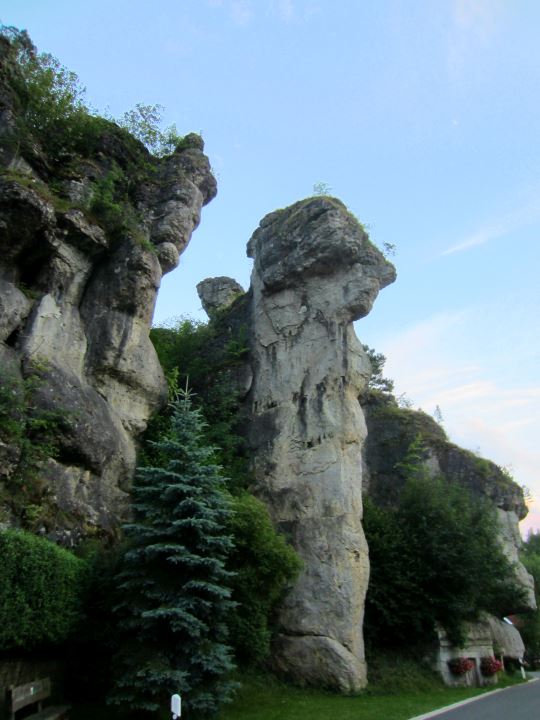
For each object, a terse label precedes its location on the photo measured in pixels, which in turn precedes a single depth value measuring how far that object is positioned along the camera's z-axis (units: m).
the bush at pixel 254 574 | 15.43
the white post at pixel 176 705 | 9.30
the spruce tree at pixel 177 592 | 12.55
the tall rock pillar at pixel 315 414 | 19.53
